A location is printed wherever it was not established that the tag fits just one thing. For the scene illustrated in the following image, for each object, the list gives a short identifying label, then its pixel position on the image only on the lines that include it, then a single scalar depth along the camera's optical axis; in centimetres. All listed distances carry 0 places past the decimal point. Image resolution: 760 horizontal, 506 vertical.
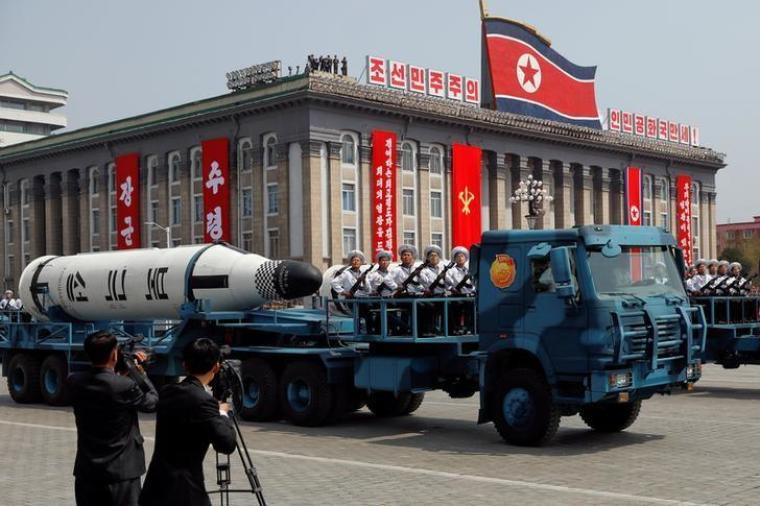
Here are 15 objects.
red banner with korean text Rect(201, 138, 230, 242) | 6438
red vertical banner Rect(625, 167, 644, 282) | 8069
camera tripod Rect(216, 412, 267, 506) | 663
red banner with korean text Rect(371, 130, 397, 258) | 6228
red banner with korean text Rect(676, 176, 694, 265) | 8519
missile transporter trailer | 1350
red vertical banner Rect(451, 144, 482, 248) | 6719
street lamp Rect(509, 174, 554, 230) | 4919
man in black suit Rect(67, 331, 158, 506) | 670
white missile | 1927
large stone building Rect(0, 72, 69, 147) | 13625
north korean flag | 6800
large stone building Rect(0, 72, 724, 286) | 6116
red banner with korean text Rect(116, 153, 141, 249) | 7038
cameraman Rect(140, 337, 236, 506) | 602
